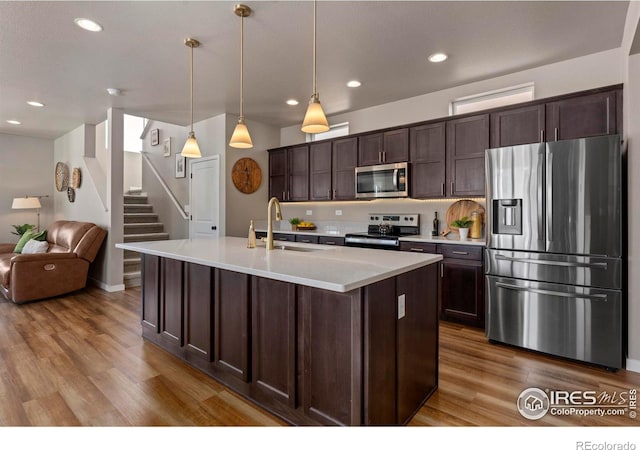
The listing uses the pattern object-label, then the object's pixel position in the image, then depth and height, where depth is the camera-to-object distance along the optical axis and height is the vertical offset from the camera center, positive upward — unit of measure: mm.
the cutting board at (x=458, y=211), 3919 +147
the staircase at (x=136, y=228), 5742 -116
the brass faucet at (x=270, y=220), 2661 +20
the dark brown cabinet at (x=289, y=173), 5250 +794
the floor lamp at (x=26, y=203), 6238 +345
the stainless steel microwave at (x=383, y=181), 4143 +540
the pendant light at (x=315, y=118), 2180 +674
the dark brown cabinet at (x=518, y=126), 3229 +968
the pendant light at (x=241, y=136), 2725 +700
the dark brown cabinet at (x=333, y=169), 4715 +778
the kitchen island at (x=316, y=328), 1623 -601
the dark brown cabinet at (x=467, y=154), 3596 +759
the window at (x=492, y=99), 3658 +1427
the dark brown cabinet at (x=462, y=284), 3361 -622
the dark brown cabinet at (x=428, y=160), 3893 +752
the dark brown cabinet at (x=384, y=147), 4207 +977
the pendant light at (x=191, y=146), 3008 +685
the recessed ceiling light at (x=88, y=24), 2636 +1569
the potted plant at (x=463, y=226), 3766 -29
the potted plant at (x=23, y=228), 6286 -123
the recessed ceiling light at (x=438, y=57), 3223 +1610
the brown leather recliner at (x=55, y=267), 4305 -605
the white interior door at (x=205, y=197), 5297 +409
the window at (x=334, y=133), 5248 +1433
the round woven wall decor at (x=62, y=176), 6547 +887
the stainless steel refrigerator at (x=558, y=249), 2520 -202
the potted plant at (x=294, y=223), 5461 -6
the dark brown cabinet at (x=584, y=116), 2855 +954
